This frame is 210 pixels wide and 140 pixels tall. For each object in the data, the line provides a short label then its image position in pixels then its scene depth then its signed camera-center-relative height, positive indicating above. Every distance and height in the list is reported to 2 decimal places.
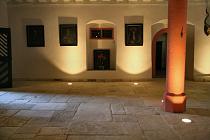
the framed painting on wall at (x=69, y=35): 6.65 +1.04
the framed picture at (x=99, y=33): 7.03 +1.17
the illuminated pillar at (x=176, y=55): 3.58 +0.09
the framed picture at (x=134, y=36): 6.64 +0.97
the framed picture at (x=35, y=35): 6.68 +1.05
